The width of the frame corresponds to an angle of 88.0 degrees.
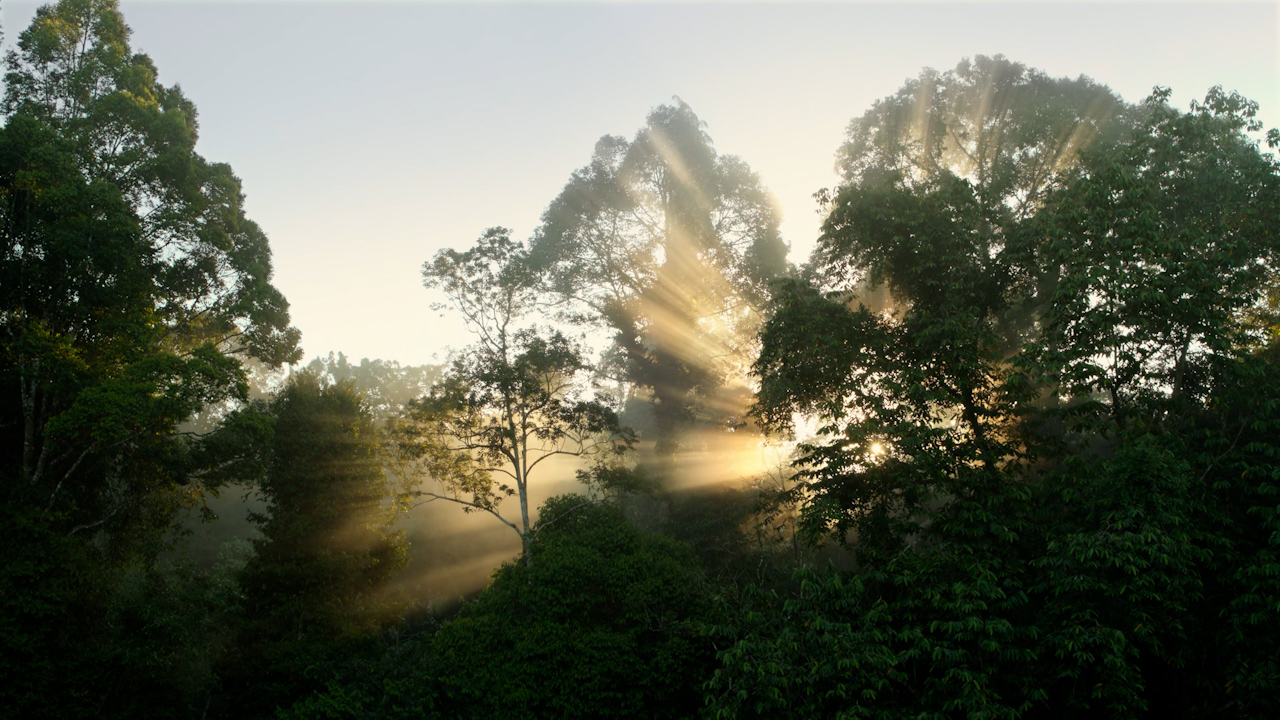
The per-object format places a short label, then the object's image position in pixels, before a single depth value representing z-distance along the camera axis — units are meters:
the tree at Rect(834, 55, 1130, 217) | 20.77
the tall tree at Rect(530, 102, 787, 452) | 26.61
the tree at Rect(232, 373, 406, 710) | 16.91
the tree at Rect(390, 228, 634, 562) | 20.36
